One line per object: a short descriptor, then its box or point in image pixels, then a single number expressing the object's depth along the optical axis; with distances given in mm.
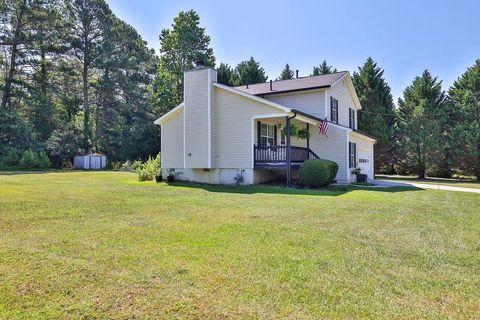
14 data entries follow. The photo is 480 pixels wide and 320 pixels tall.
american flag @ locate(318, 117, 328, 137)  17688
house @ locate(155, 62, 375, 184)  16516
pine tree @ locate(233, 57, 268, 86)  34438
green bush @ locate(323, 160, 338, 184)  15834
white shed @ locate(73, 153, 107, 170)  31344
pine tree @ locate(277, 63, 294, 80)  38500
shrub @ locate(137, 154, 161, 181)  18795
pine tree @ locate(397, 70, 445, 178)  28578
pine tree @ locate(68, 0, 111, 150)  35188
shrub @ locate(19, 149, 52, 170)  28547
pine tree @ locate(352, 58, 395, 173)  30172
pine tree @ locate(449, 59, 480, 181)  26609
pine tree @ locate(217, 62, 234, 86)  35141
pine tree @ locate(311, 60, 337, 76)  35406
